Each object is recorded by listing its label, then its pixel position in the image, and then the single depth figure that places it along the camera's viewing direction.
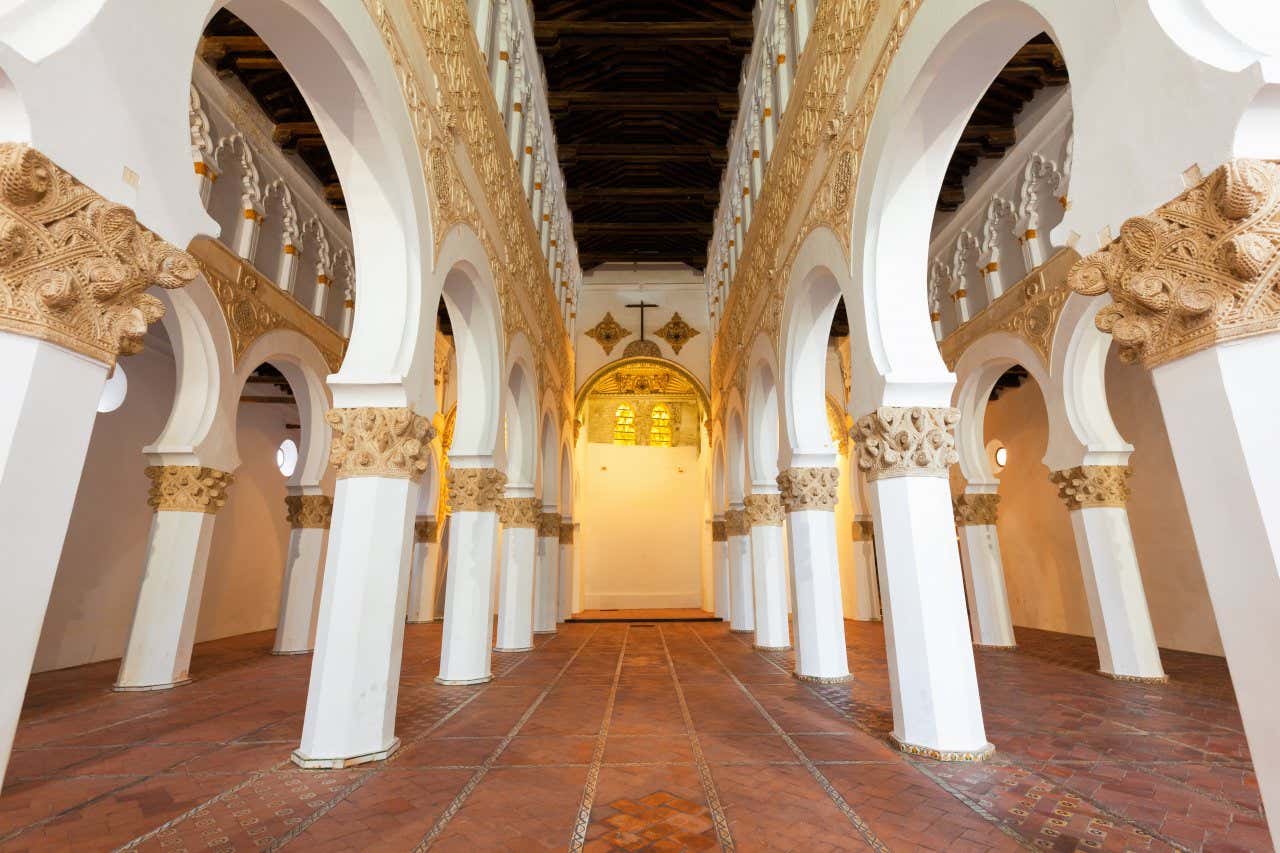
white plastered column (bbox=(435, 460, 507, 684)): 5.91
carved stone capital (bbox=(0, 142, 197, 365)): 1.65
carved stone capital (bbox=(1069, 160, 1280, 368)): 1.69
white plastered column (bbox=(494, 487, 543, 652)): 8.30
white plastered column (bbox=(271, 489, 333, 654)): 8.18
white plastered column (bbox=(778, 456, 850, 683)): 5.86
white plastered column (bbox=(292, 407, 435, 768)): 3.52
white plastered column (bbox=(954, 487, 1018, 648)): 8.45
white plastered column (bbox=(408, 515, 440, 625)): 12.91
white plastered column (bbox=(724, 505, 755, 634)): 10.76
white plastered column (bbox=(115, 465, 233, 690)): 5.93
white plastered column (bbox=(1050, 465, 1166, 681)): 6.06
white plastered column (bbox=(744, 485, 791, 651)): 8.17
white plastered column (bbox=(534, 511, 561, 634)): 11.05
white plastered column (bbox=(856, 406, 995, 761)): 3.57
